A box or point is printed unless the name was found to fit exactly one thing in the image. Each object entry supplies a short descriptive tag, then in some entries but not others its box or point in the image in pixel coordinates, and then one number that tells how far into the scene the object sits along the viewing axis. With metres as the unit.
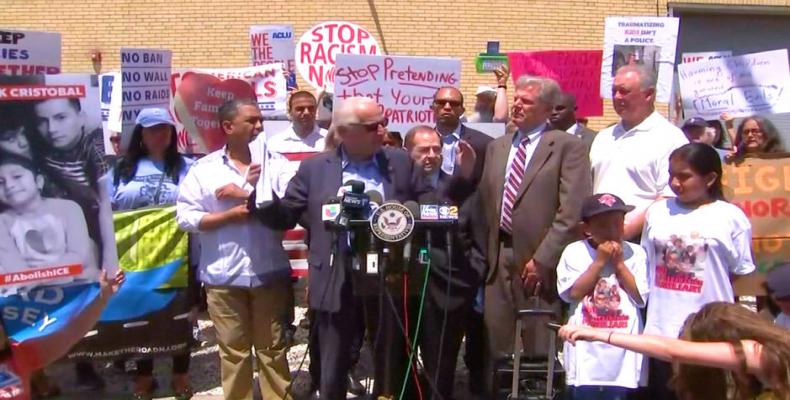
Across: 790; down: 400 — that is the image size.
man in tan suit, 4.98
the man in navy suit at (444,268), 5.09
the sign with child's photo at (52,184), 3.60
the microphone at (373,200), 4.47
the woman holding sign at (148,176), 6.03
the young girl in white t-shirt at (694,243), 4.50
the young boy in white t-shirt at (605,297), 4.57
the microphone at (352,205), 4.42
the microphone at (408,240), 4.44
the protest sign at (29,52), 5.85
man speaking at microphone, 4.91
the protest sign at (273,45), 9.49
